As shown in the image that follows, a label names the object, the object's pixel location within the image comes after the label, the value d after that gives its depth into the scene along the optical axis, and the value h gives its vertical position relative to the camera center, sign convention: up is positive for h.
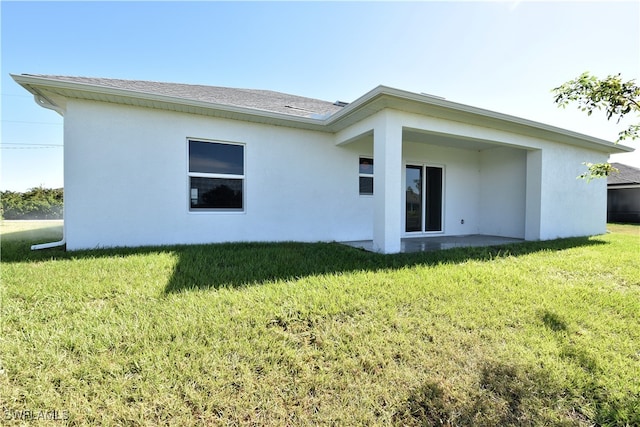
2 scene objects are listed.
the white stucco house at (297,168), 5.24 +1.01
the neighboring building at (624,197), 16.25 +0.88
